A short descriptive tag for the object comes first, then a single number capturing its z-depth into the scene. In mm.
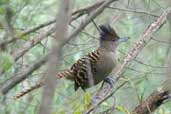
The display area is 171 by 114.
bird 7840
